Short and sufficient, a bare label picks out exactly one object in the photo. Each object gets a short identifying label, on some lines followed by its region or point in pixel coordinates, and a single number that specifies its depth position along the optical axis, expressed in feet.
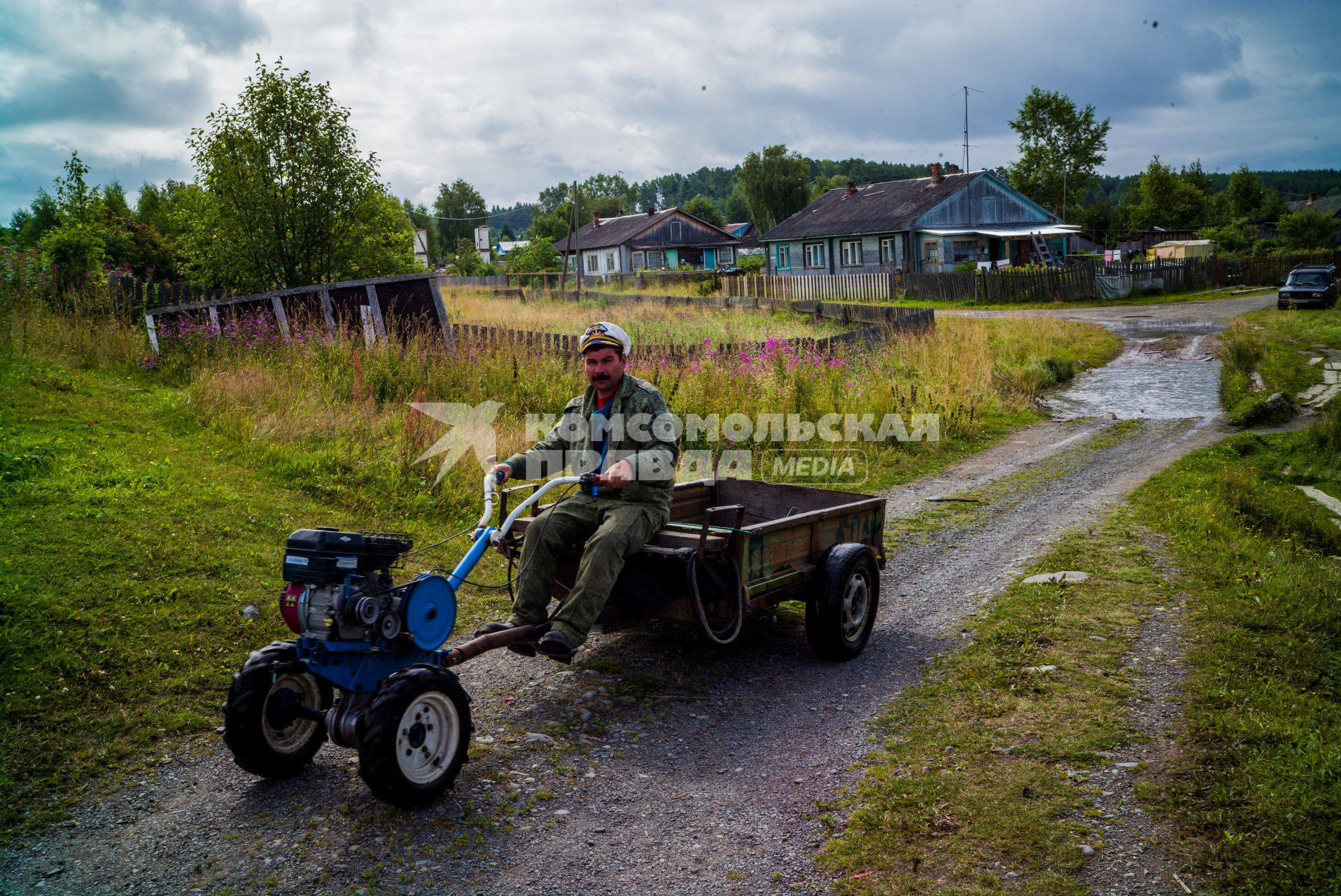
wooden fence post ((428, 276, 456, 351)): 52.60
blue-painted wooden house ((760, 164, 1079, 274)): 171.22
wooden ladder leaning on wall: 166.79
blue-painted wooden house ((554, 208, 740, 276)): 252.83
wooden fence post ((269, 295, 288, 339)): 47.62
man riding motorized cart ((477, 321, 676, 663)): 17.10
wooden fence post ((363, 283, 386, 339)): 50.39
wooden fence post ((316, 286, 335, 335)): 48.83
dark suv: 98.94
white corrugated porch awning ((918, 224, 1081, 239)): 170.71
